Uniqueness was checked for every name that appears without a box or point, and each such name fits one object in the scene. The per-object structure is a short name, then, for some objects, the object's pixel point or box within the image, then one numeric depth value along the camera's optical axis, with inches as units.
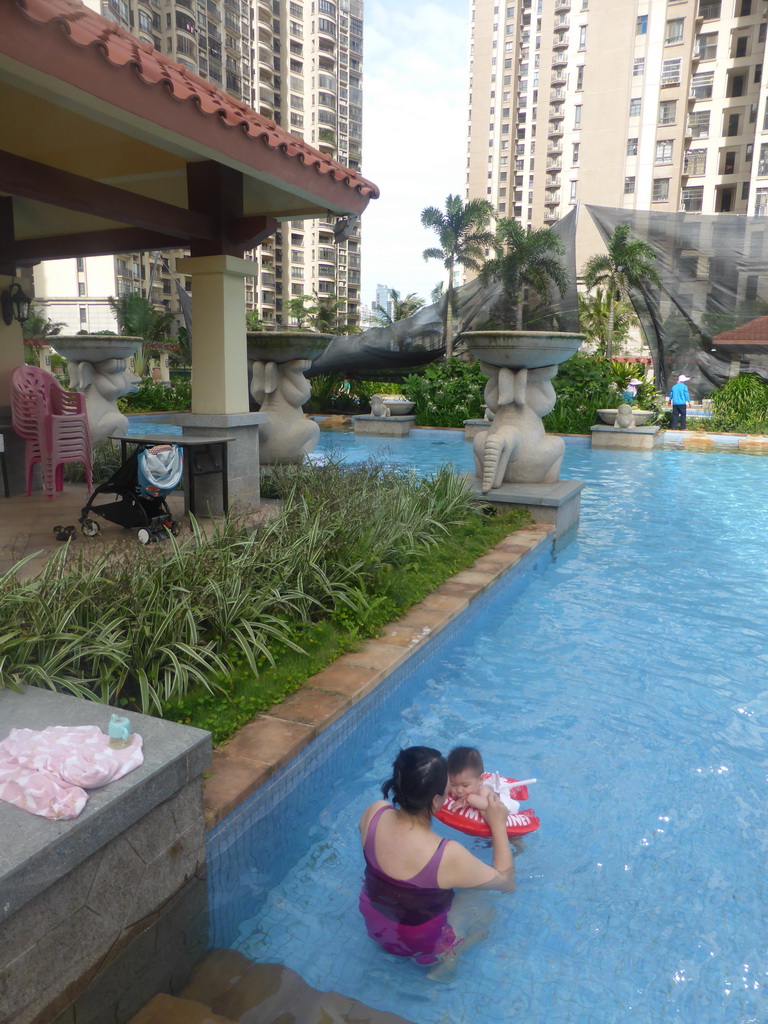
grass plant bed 114.3
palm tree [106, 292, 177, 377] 1245.1
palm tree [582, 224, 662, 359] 648.4
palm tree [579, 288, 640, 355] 1113.4
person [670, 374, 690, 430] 640.4
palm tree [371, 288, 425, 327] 1756.9
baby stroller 191.3
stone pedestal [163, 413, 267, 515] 239.5
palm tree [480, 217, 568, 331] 655.8
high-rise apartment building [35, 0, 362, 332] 1959.9
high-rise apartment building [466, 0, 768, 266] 1600.6
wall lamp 269.4
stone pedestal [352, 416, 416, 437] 662.5
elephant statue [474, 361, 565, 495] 281.1
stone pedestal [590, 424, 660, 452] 592.7
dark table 215.8
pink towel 70.6
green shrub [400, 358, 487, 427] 674.2
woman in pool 89.0
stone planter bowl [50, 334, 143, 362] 362.9
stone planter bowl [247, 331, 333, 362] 304.8
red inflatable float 107.3
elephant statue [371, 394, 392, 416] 680.4
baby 107.5
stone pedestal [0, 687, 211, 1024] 64.0
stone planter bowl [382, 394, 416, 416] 690.2
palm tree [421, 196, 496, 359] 999.0
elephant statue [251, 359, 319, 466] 318.0
